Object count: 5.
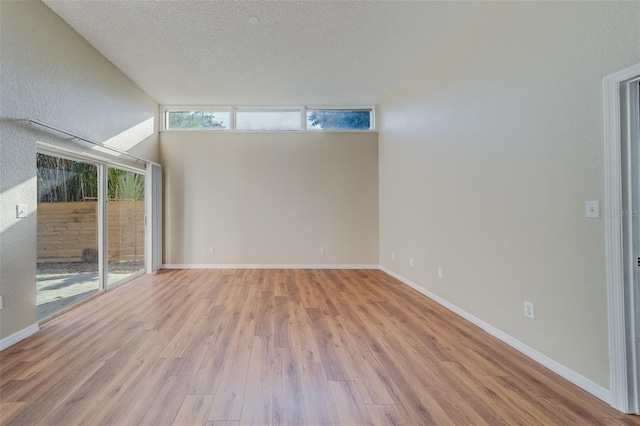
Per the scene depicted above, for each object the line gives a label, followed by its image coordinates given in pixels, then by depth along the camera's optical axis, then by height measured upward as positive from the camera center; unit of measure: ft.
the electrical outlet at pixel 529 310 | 6.54 -2.50
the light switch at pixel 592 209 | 5.19 +0.08
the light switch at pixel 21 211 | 7.55 +0.28
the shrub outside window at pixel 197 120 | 16.84 +6.41
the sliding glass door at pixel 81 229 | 8.86 -0.40
